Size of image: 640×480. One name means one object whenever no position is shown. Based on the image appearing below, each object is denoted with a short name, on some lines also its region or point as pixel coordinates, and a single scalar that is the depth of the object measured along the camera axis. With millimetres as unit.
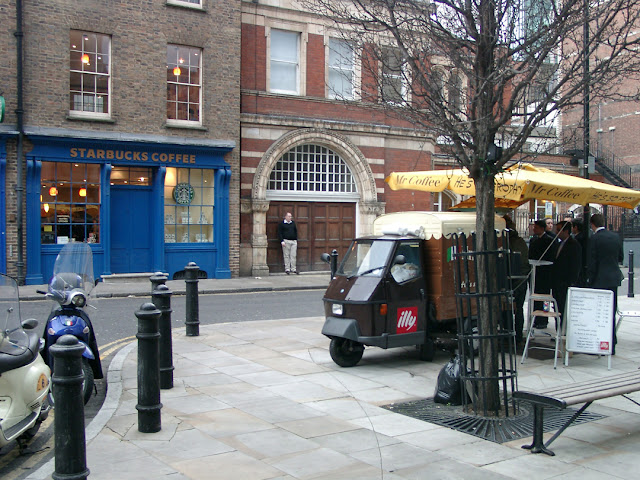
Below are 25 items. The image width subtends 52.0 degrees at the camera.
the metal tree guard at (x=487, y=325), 6242
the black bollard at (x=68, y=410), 4152
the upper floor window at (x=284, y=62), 21703
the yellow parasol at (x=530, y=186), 8866
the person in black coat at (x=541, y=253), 10430
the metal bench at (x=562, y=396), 5246
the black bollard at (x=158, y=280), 8315
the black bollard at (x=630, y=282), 16470
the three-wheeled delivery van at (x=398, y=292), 8266
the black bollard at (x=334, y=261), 13562
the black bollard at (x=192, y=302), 10227
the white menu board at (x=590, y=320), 8586
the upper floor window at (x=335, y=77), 22062
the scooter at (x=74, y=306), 6762
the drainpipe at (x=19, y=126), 16984
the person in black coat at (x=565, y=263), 9938
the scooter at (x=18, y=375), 5039
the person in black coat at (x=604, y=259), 9648
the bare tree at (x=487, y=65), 6609
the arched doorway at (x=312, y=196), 21141
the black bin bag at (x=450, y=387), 6820
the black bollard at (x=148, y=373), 5855
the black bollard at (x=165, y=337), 7342
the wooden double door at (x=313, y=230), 21859
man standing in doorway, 21359
